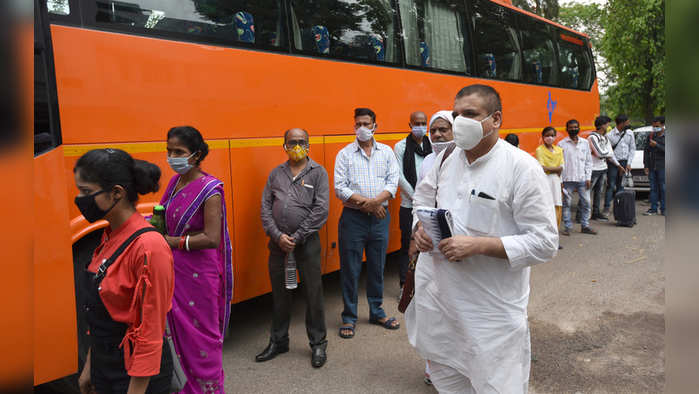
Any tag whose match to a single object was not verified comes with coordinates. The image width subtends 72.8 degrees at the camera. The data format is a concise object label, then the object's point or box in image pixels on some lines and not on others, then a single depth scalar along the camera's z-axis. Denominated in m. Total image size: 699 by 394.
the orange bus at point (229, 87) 3.21
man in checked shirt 4.88
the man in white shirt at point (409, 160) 5.42
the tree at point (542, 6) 16.50
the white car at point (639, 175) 12.88
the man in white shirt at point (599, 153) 9.63
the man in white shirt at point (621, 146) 10.83
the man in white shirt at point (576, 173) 8.95
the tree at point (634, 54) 18.48
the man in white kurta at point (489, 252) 2.32
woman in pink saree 3.14
